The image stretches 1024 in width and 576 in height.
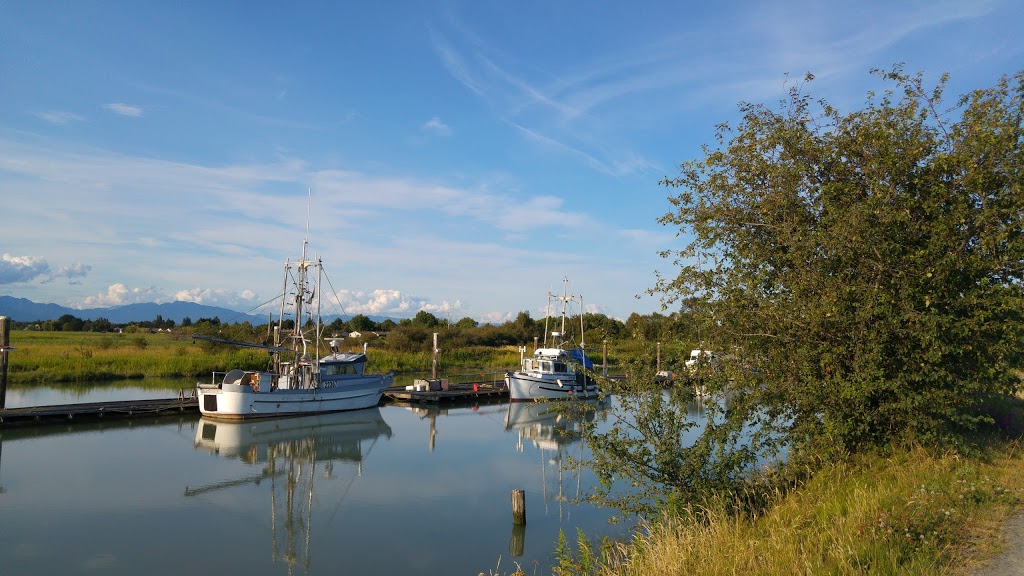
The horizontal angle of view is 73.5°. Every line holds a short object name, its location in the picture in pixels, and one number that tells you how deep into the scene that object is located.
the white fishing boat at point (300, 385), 27.25
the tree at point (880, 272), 9.72
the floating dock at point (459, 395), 33.99
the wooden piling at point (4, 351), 24.05
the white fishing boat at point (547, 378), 35.09
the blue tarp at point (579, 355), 38.97
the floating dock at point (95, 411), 23.47
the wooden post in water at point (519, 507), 13.58
